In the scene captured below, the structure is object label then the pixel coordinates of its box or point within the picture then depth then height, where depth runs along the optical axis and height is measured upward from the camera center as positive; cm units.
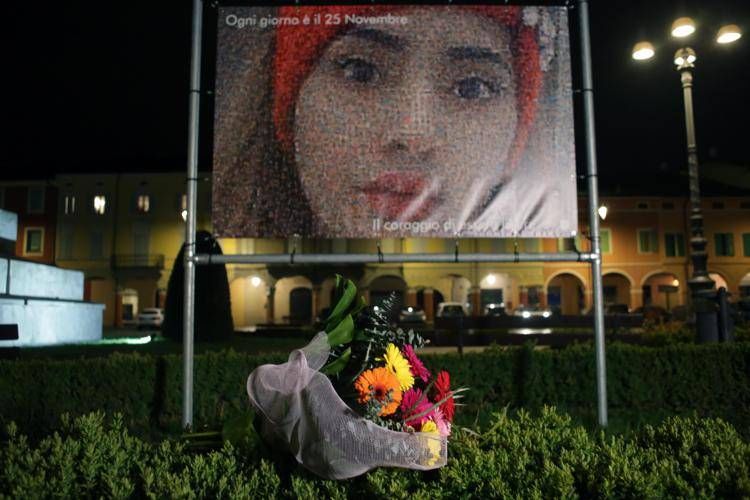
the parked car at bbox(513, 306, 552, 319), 3925 -22
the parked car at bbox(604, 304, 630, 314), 3907 -11
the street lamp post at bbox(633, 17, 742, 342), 1063 +231
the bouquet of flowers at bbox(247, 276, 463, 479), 225 -37
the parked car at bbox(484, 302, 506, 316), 3912 -14
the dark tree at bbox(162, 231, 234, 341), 1562 +9
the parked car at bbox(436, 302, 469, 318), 3662 -12
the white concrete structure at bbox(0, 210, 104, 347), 1183 +15
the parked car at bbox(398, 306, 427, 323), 3568 -50
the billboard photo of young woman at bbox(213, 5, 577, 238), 504 +140
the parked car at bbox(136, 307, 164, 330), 3703 -63
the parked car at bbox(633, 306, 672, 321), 3366 -30
